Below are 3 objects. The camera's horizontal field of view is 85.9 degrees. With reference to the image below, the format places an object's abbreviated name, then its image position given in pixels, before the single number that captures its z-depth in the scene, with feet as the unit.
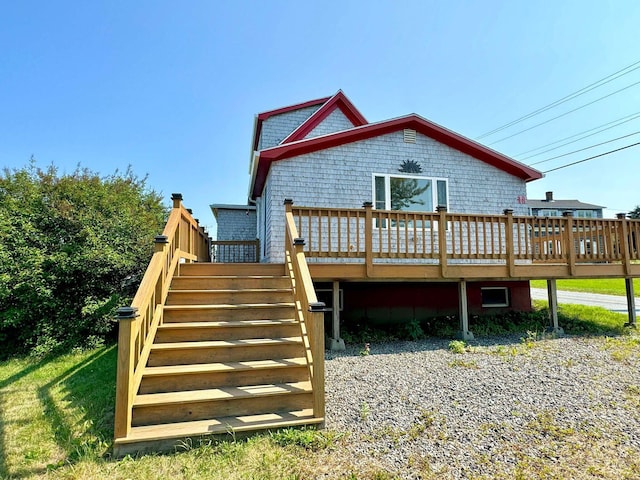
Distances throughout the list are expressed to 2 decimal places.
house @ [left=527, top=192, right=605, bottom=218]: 138.82
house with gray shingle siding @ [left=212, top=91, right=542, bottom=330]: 25.14
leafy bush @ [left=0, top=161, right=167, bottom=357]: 21.65
